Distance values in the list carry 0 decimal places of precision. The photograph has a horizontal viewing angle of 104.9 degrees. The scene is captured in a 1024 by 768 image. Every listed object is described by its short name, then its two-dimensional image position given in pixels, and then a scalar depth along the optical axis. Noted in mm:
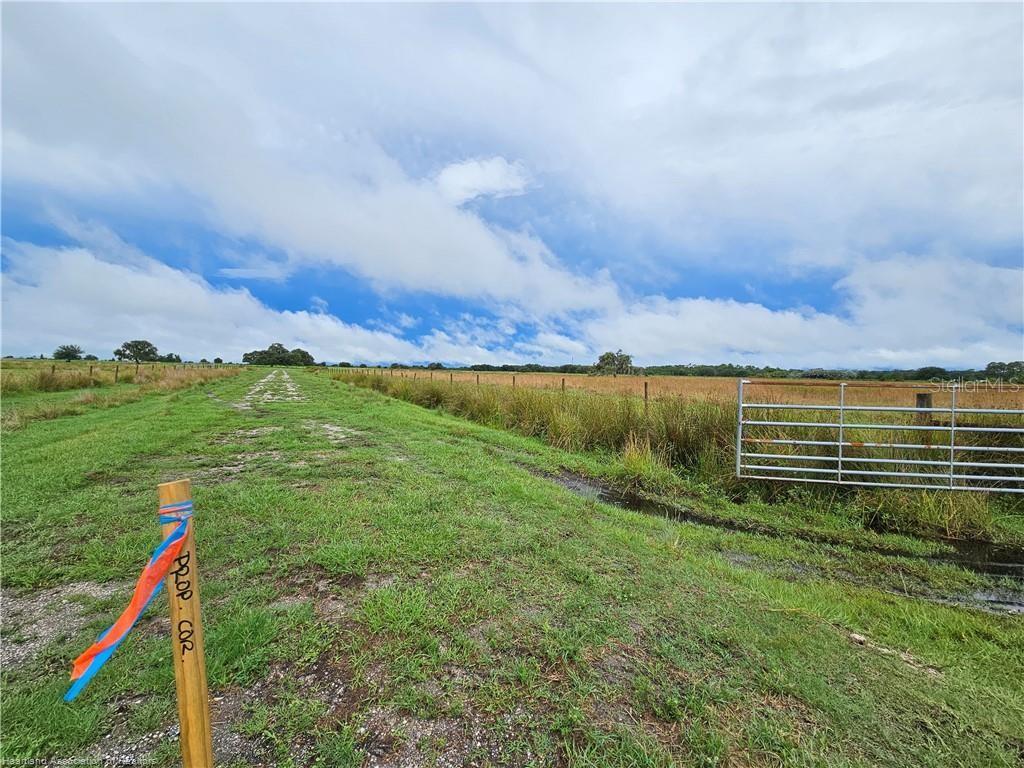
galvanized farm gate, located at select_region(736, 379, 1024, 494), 5988
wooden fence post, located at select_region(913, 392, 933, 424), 7074
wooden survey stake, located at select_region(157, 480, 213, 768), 1356
